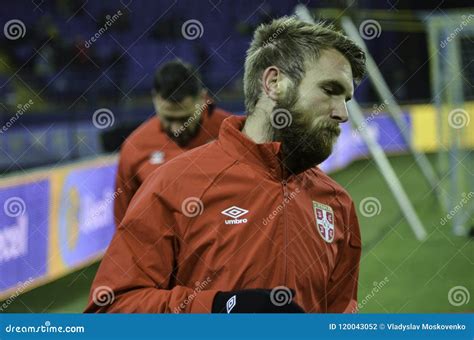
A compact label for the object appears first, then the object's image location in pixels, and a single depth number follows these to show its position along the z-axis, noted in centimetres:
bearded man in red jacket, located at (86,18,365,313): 311
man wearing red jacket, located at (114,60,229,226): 473
